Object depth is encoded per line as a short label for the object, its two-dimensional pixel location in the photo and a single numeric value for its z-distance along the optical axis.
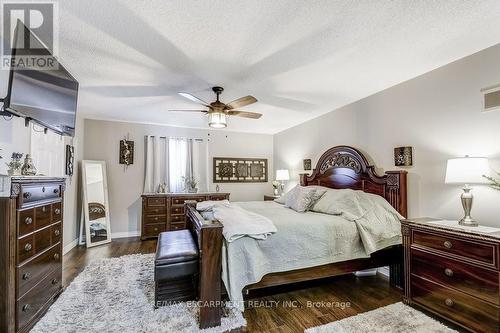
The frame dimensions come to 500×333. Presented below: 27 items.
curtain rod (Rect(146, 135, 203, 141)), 5.25
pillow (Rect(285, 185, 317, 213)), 3.27
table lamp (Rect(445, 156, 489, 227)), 2.05
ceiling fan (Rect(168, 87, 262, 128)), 2.88
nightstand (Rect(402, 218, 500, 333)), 1.77
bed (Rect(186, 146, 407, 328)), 2.01
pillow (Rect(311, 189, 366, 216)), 2.83
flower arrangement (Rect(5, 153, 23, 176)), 2.05
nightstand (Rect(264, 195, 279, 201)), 5.25
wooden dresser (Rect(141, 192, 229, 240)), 4.67
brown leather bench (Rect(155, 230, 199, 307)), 2.17
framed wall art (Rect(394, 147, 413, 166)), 2.91
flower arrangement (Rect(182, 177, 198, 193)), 5.29
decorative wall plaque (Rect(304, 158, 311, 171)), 4.77
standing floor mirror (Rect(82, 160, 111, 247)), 4.40
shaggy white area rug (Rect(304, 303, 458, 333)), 1.96
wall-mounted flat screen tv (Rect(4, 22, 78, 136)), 1.70
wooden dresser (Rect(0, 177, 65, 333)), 1.69
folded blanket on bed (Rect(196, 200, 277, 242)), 2.10
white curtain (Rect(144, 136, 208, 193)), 5.14
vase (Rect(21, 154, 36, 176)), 2.15
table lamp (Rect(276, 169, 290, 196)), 5.31
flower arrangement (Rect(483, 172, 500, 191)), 2.06
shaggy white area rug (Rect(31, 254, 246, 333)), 1.97
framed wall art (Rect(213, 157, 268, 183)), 5.83
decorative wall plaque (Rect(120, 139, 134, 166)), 4.97
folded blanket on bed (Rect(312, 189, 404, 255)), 2.61
